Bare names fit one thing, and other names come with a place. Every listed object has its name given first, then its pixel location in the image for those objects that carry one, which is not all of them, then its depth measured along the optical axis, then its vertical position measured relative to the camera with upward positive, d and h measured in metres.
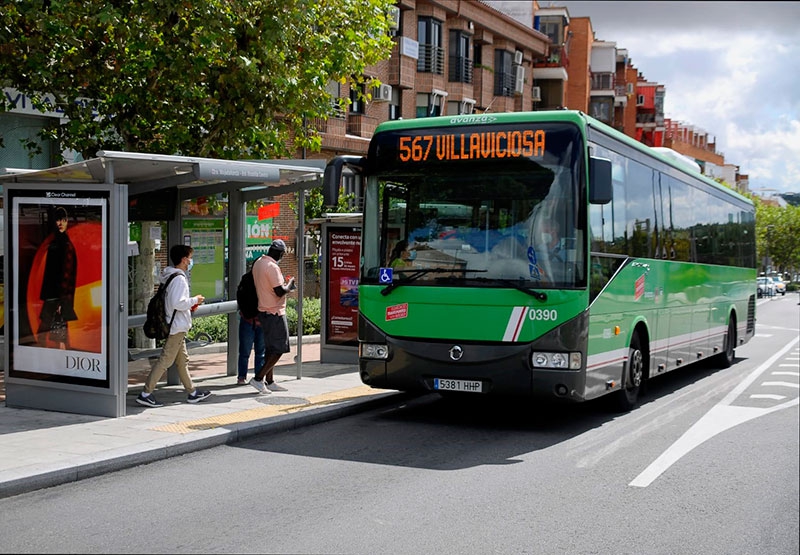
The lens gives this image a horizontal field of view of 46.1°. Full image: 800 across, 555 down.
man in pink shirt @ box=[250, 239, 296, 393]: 11.49 -0.44
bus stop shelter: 9.45 -0.01
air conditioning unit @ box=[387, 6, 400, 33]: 35.33 +9.60
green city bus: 9.20 +0.11
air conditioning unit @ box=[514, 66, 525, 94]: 48.34 +9.71
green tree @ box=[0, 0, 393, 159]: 13.12 +2.89
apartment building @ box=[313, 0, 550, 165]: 34.31 +8.99
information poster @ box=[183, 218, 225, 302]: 12.69 +0.17
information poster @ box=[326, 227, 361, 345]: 14.97 -0.15
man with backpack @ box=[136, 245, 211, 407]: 10.42 -0.55
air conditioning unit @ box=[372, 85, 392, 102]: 35.47 +6.60
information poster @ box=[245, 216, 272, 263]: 26.60 +0.93
